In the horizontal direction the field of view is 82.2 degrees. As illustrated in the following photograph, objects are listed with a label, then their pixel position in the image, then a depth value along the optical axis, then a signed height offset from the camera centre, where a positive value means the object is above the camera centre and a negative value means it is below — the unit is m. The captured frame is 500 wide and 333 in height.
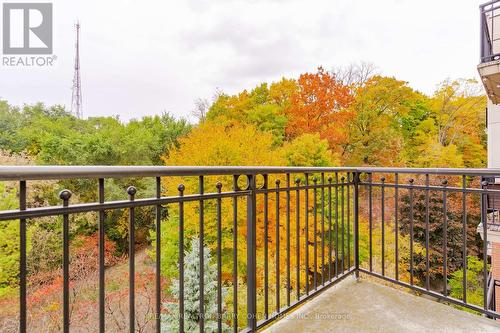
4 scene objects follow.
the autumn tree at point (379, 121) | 14.92 +2.43
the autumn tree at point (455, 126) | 14.52 +2.13
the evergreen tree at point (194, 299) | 5.20 -2.57
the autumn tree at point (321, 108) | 15.16 +3.23
